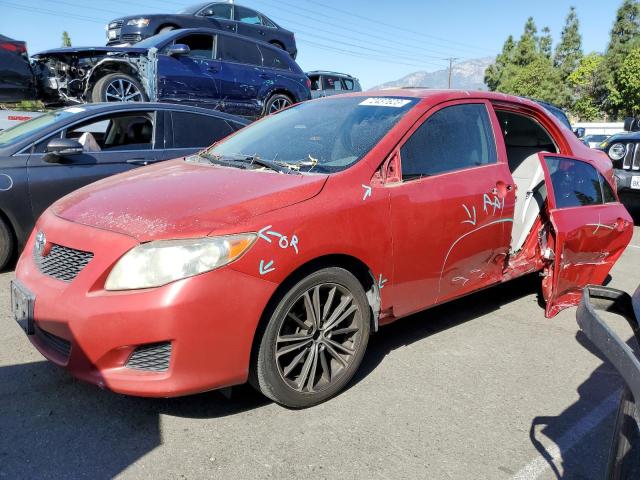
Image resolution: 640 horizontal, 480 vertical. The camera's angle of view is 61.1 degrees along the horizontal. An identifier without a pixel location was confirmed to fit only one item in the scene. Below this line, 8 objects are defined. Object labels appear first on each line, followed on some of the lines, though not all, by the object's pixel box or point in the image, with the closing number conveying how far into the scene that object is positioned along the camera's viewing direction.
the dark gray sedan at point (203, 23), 10.34
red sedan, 2.35
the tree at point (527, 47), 59.00
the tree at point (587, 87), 48.64
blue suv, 7.86
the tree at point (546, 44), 60.69
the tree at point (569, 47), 56.47
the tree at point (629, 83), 40.97
